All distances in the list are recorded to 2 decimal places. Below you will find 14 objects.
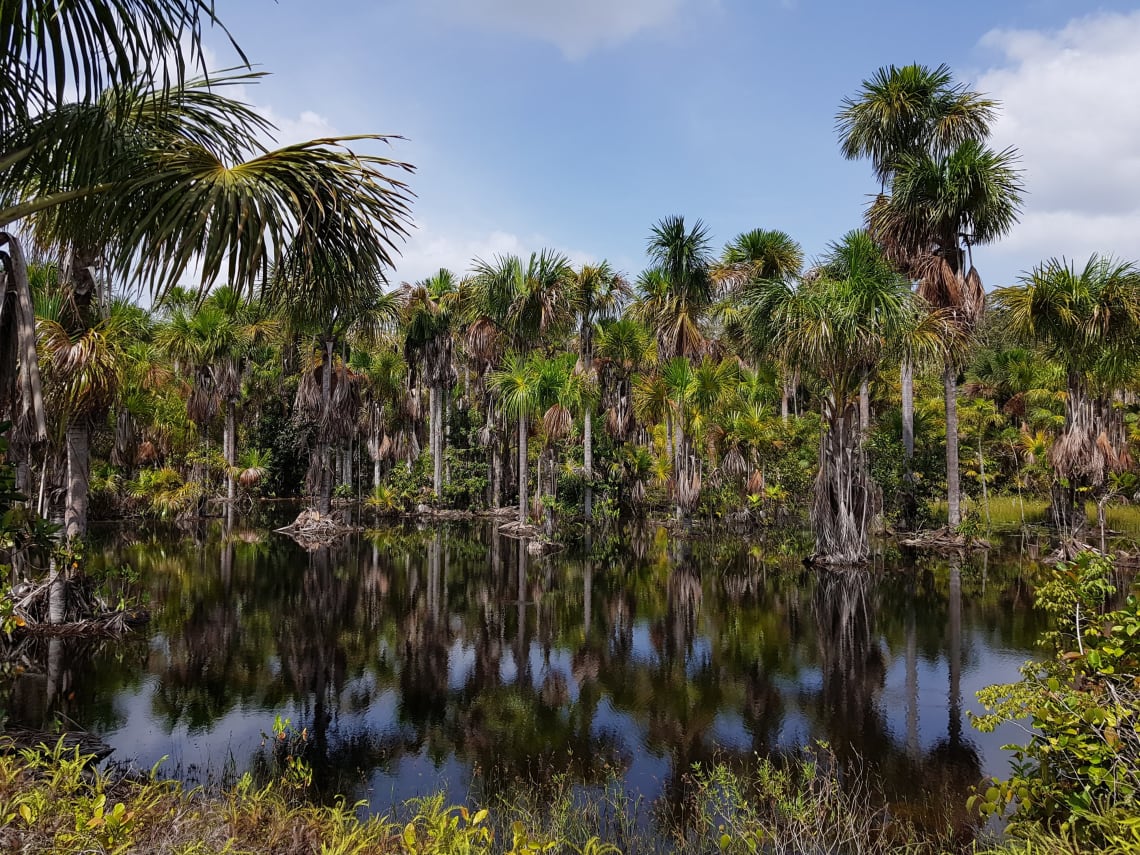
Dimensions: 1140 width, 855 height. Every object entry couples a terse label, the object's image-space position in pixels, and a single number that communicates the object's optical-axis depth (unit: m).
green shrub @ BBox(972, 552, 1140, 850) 3.64
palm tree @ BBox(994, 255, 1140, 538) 16.72
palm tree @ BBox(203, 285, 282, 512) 27.81
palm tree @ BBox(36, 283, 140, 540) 8.30
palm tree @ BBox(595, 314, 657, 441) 31.69
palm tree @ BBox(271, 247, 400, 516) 27.30
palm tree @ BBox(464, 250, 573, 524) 25.27
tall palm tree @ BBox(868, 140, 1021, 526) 20.27
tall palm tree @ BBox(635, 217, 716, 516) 25.17
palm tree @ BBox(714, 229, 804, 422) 25.39
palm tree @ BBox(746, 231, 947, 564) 15.93
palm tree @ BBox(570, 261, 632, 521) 27.54
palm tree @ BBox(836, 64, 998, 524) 23.70
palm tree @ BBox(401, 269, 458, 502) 33.25
